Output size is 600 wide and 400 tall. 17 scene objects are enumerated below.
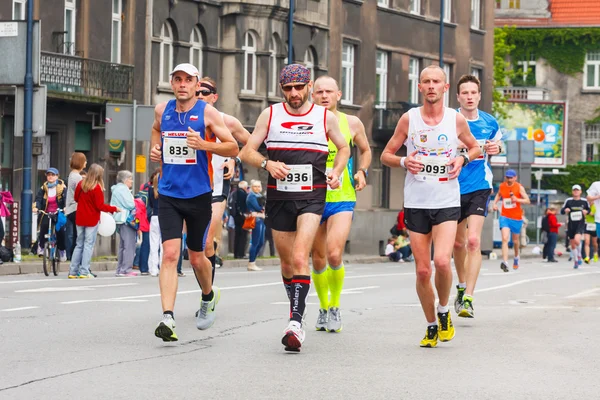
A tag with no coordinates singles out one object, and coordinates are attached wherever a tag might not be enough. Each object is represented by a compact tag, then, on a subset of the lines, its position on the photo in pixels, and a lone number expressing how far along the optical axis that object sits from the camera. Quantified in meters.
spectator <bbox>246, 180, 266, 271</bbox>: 29.59
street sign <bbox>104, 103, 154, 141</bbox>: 29.95
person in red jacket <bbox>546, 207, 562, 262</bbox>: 41.22
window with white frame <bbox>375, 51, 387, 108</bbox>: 51.81
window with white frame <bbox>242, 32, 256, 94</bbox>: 43.19
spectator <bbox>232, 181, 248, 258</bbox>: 31.11
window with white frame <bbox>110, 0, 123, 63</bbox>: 37.84
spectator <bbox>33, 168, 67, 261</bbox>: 24.23
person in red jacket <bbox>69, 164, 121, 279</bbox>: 22.72
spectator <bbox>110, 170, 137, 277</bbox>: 24.42
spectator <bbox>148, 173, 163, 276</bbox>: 24.69
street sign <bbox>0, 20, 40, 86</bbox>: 29.28
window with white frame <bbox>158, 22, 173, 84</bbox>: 39.94
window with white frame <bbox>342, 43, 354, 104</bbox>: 49.56
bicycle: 23.31
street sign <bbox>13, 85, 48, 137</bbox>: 29.05
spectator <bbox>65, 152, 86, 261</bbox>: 23.36
